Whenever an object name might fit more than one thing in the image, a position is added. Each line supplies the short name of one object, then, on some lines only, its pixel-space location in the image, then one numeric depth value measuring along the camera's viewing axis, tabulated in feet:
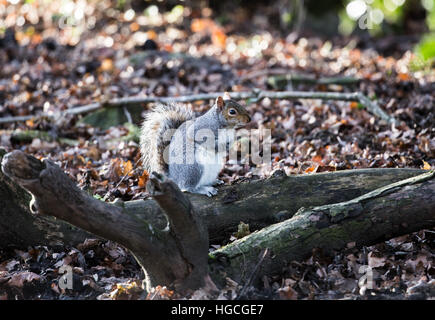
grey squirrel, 13.00
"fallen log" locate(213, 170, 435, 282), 10.70
